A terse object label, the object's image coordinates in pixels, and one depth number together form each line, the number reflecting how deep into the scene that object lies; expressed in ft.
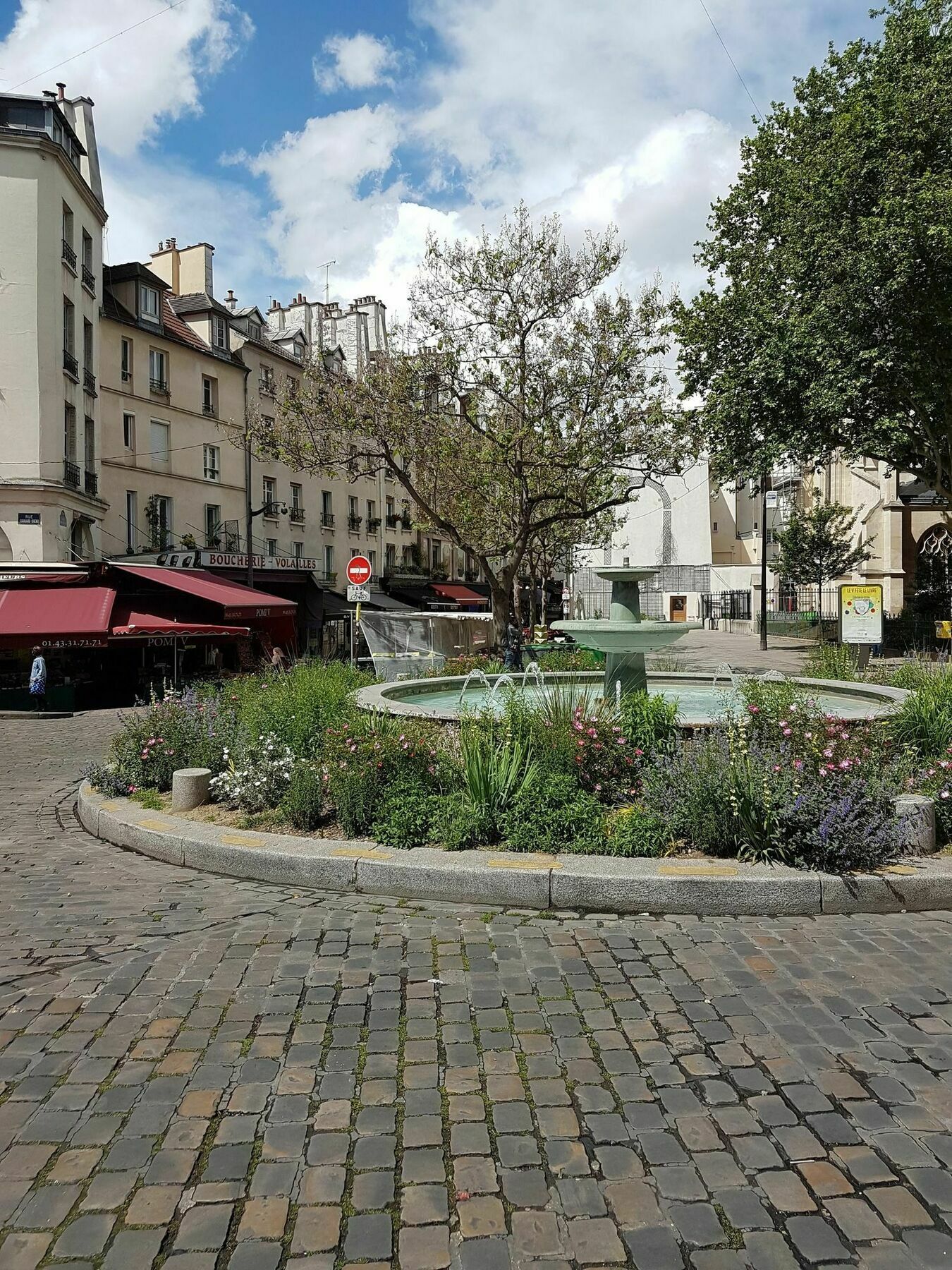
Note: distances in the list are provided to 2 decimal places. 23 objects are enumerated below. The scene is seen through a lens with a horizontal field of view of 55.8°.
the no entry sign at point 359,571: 53.52
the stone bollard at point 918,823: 18.35
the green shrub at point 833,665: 38.73
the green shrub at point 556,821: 18.56
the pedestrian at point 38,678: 60.44
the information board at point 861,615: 70.74
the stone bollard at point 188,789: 23.63
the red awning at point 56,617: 61.52
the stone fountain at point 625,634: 28.53
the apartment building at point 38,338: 73.97
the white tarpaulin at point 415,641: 63.36
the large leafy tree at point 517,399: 60.59
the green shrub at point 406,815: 19.26
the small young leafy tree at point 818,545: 136.05
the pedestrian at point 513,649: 57.21
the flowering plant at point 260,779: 22.71
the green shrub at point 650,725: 22.08
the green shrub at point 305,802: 20.89
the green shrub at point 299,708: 25.13
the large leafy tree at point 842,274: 64.39
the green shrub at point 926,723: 22.16
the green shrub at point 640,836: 18.06
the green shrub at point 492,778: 19.51
